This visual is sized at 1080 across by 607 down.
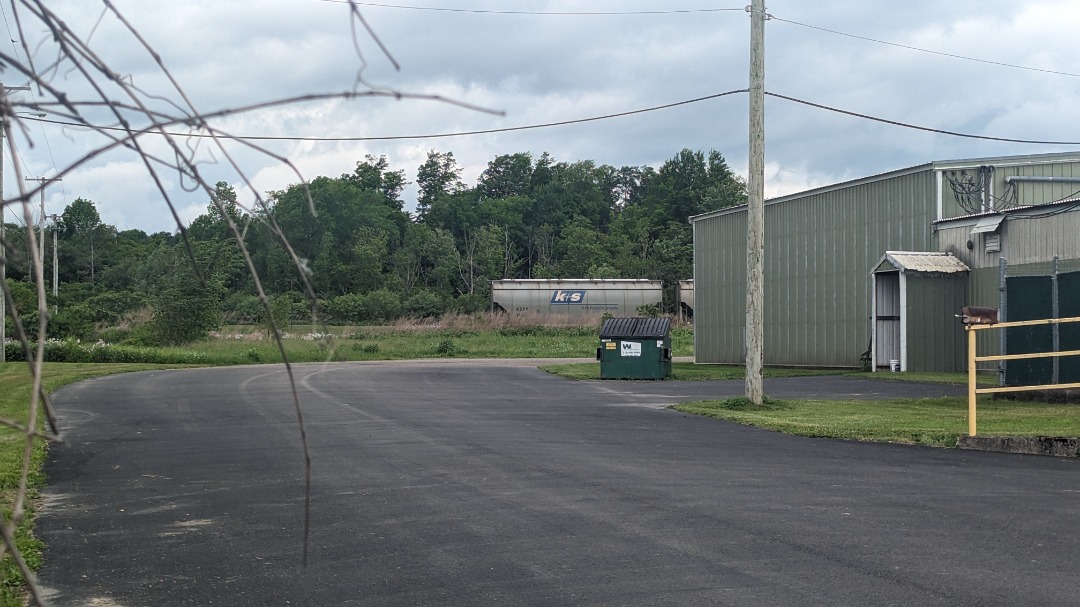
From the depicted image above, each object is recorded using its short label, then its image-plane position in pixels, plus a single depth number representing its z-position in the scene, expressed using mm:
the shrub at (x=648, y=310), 61775
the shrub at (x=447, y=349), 48375
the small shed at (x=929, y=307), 28016
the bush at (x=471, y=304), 78812
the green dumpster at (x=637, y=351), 28703
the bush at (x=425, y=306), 79375
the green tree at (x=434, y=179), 116938
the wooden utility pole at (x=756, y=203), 19062
